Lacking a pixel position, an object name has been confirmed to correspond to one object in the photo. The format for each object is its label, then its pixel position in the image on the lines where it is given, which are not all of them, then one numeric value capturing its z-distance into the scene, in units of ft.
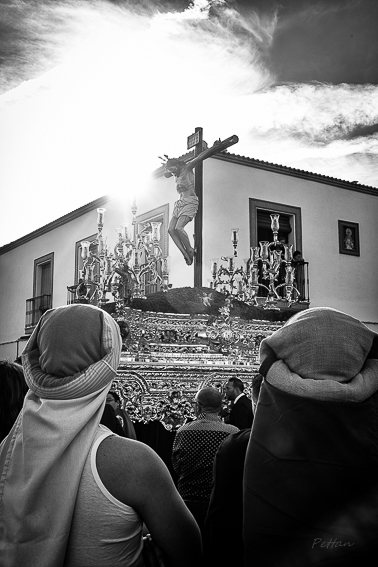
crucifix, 21.04
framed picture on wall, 38.60
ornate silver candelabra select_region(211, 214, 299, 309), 18.95
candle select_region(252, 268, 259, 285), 19.40
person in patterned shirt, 7.93
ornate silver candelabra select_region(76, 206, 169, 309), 17.19
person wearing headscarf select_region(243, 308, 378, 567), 4.24
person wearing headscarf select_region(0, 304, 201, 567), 4.34
